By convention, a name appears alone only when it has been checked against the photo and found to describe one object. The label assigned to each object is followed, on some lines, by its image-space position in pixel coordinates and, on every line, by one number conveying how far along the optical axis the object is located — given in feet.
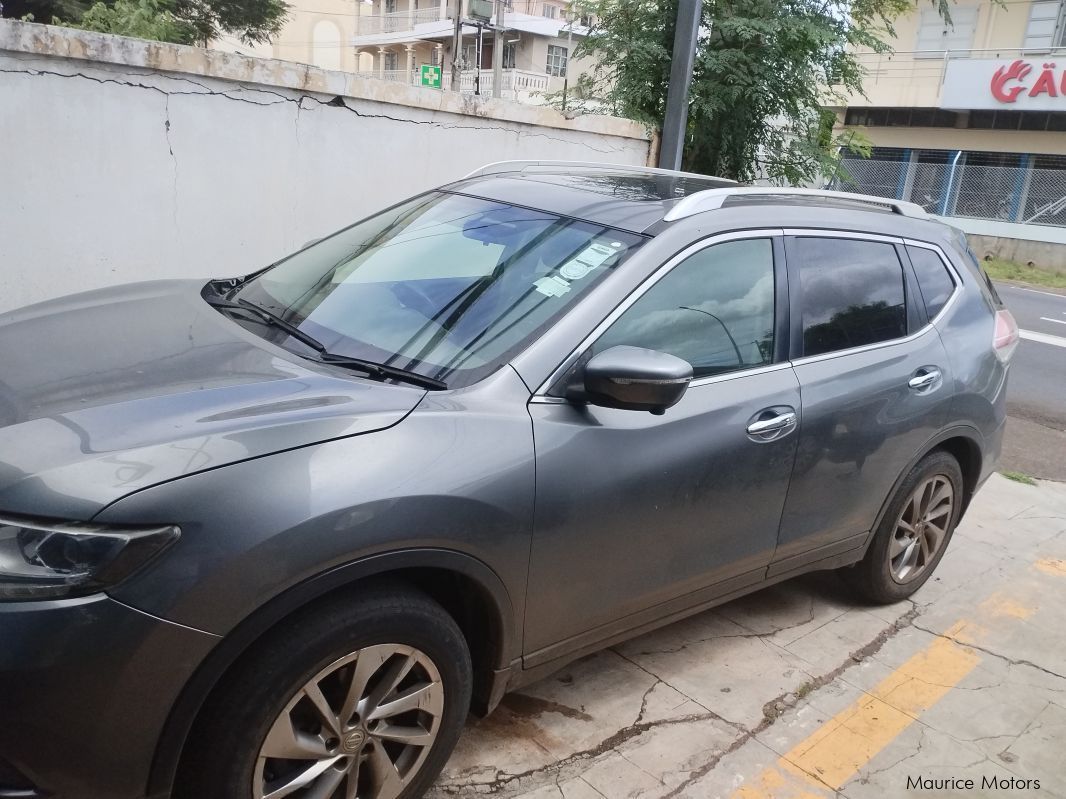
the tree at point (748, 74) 25.53
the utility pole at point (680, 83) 20.74
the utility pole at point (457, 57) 75.20
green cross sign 96.27
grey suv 5.90
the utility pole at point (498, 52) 83.36
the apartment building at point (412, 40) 146.20
